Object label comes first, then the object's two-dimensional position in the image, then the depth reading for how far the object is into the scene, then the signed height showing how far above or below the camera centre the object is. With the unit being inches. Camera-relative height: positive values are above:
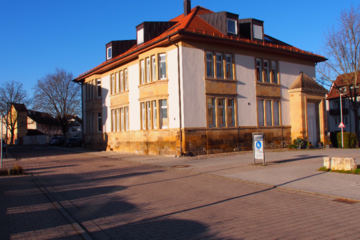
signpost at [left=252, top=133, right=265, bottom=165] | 533.0 -18.5
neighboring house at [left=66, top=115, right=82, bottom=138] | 3889.3 +166.1
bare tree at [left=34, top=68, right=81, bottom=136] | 1998.0 +265.0
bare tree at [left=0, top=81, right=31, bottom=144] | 2204.7 +289.5
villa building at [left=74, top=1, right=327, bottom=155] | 808.9 +132.7
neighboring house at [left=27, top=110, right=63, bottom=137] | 3287.4 +179.2
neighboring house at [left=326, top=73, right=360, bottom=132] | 2122.3 +133.7
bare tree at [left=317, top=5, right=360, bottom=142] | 1127.0 +254.1
